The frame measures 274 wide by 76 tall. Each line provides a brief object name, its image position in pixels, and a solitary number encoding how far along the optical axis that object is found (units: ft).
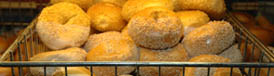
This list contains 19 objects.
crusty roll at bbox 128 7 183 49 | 2.72
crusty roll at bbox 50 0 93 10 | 3.69
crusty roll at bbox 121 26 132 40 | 3.21
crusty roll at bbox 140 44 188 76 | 2.90
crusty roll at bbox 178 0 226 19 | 3.32
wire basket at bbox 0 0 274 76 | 1.90
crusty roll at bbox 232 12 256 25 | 4.49
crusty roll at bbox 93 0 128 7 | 3.88
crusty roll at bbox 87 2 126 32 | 3.38
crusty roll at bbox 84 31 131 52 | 3.17
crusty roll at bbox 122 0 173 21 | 3.22
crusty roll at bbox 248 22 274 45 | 3.93
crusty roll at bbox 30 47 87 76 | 2.85
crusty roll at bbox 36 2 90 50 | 3.04
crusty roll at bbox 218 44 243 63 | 3.03
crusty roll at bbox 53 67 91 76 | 2.47
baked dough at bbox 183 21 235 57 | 2.82
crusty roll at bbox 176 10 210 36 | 3.13
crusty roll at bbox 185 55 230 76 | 2.51
